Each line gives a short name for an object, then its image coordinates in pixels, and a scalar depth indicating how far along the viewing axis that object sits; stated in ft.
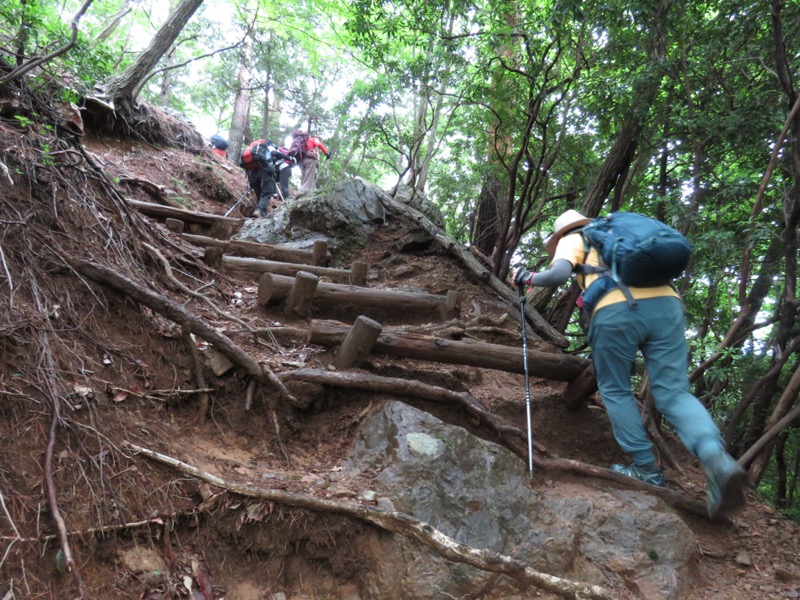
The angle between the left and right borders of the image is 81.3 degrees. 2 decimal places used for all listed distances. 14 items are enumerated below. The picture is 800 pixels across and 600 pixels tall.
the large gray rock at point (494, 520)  9.62
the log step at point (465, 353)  14.97
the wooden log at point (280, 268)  20.40
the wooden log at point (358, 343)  14.02
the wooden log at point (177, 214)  23.02
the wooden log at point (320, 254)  24.99
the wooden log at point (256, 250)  21.31
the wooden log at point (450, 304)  20.70
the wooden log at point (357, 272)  22.31
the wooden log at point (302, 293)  16.98
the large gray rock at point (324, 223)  28.35
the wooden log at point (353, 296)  17.35
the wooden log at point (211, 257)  19.26
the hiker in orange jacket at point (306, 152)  40.83
